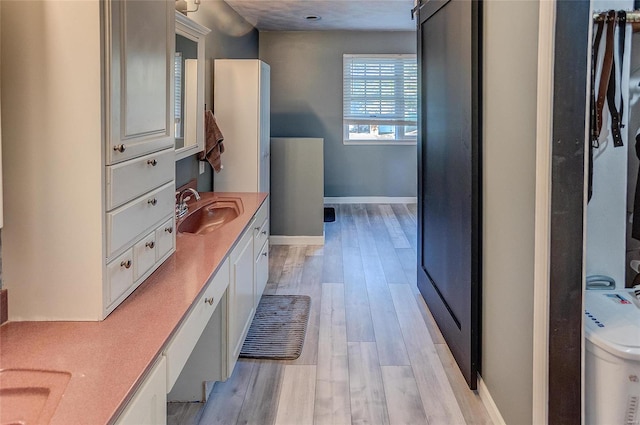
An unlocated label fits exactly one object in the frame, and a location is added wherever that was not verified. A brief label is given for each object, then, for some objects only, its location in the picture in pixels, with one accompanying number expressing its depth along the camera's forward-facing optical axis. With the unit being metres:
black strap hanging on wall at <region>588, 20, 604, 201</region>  1.75
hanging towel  3.91
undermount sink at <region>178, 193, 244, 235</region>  3.15
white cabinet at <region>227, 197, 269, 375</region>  2.46
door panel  2.44
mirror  3.05
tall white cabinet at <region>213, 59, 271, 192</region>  4.39
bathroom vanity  1.16
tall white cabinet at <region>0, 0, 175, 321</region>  1.41
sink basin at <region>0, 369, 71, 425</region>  1.07
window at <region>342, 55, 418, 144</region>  7.56
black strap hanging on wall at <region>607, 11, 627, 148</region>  1.78
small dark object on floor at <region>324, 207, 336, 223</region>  6.62
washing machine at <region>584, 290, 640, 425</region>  1.58
